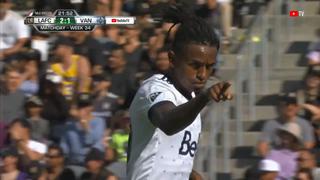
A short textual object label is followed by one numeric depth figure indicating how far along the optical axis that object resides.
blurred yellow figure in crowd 19.36
